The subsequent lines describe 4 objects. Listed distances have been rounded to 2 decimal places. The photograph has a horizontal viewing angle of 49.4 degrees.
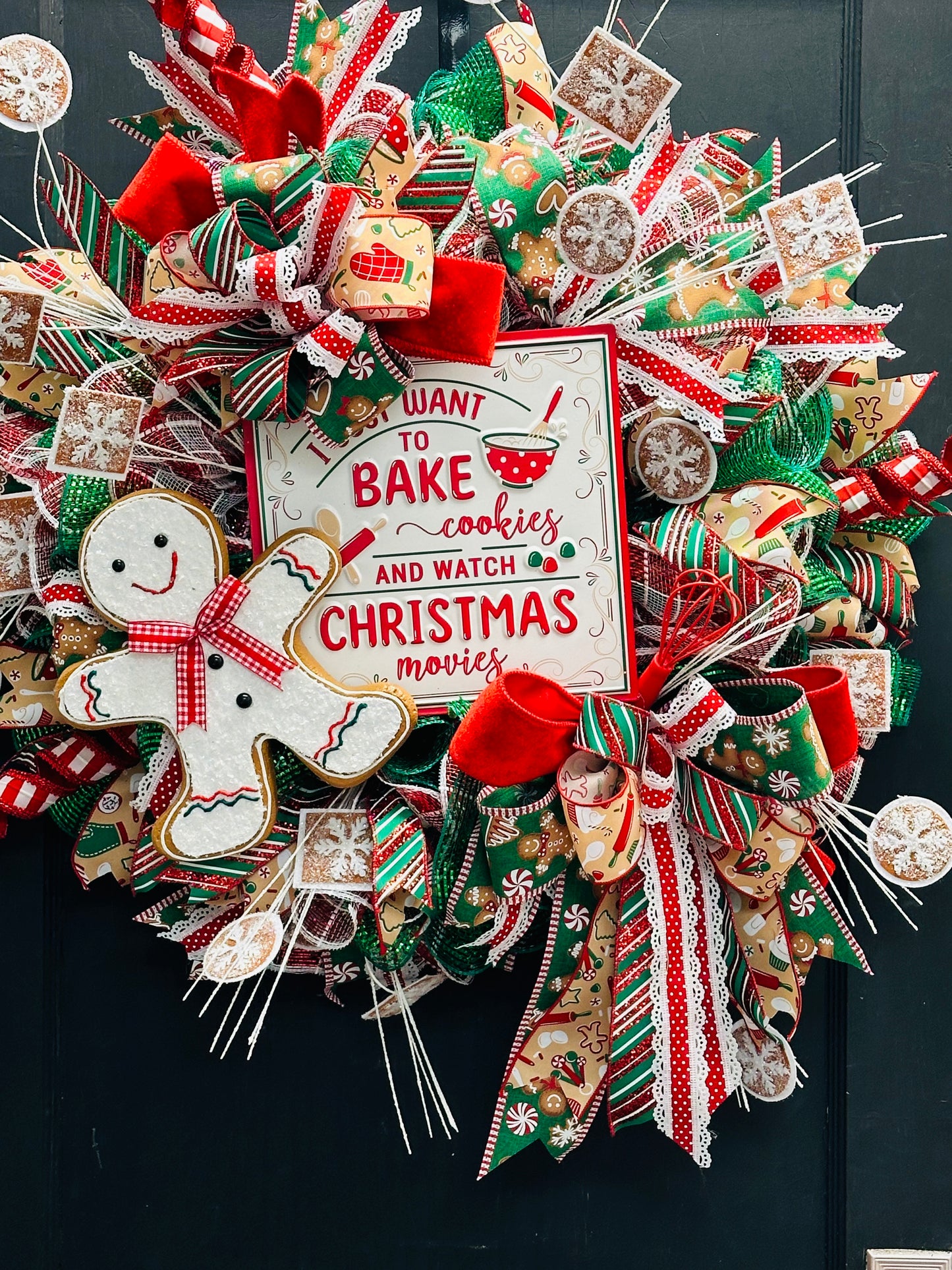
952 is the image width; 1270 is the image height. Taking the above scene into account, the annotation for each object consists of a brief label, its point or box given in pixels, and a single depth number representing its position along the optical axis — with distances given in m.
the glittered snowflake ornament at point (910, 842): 0.97
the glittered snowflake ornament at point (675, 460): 0.92
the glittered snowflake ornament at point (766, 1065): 1.00
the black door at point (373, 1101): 1.06
